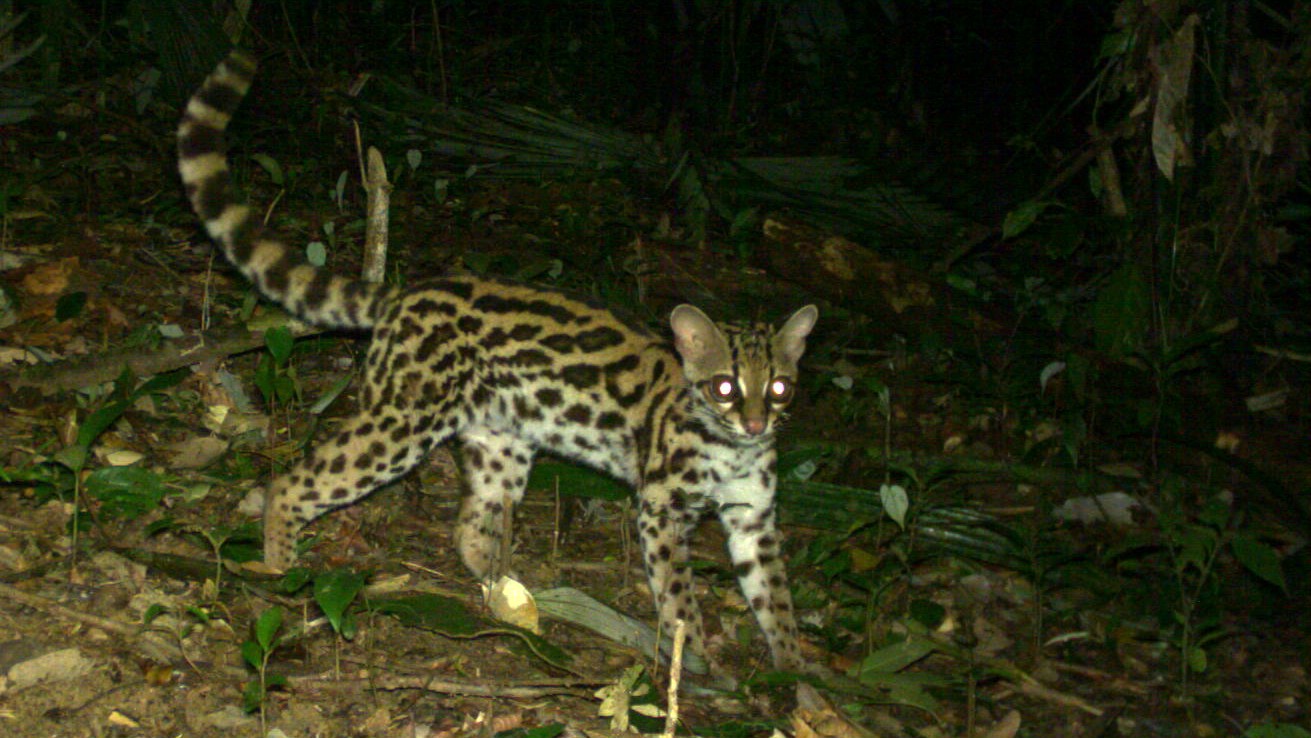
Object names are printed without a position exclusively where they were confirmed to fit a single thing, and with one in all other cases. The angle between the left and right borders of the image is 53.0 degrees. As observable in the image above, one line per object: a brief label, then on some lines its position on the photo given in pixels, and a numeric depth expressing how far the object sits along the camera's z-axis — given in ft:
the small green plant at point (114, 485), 14.16
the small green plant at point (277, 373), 15.90
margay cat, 15.40
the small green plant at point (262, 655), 11.18
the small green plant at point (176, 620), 12.13
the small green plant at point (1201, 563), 15.33
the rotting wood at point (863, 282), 20.84
